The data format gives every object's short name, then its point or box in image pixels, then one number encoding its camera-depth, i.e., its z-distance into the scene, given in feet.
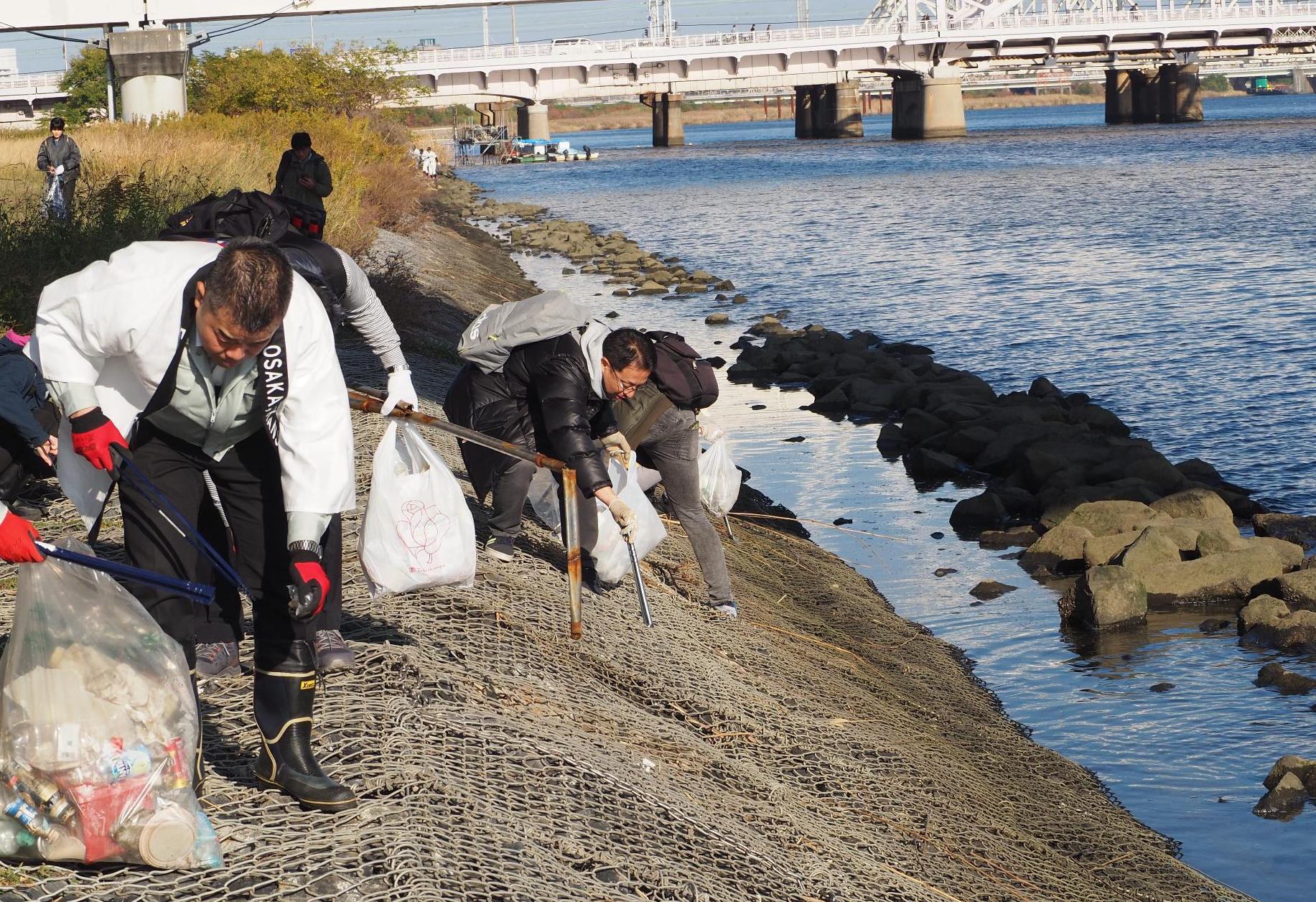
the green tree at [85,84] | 204.33
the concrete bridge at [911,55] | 292.81
